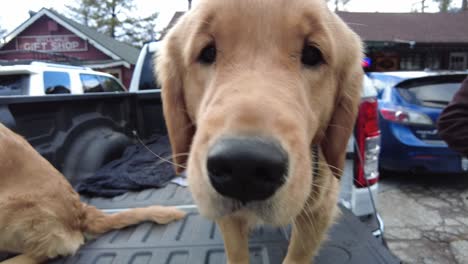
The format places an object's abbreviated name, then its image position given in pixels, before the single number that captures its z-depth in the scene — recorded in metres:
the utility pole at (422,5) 37.09
